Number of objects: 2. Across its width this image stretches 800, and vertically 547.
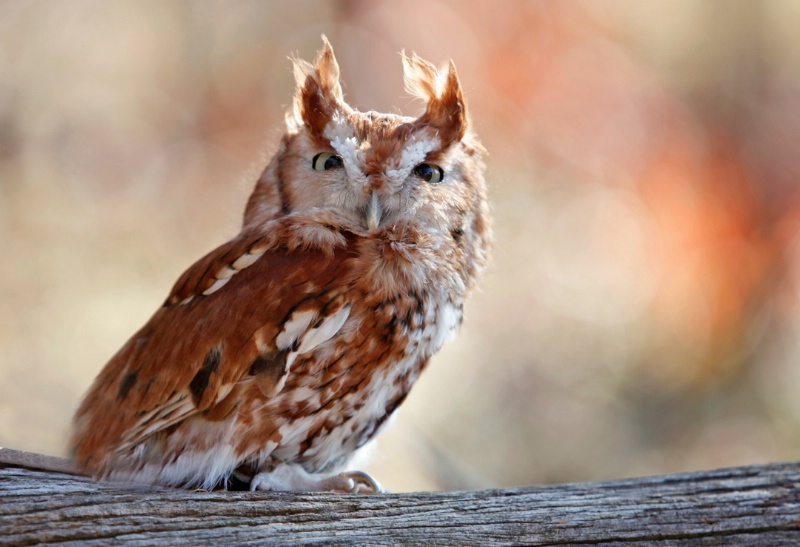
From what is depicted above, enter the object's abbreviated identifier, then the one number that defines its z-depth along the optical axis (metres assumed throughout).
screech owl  4.28
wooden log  4.22
